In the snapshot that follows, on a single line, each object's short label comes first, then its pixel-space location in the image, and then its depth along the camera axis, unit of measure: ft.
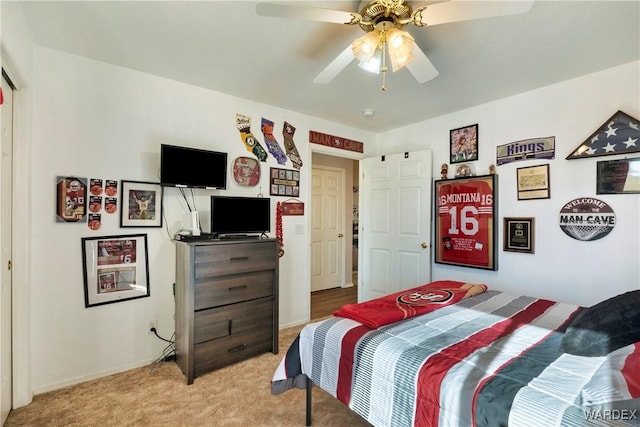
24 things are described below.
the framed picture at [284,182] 10.43
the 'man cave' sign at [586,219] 7.68
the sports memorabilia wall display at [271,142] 10.25
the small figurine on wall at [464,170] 10.42
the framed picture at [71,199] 6.97
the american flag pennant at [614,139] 7.29
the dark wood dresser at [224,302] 7.31
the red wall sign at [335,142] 11.53
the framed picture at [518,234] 9.05
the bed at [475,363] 3.02
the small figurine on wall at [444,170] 11.00
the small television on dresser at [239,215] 8.14
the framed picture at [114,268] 7.30
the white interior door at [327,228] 16.33
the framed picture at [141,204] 7.75
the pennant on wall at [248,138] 9.72
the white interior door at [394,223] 11.33
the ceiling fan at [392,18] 4.30
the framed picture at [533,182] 8.75
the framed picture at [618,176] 7.29
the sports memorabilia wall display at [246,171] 9.58
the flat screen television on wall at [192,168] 7.63
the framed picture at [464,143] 10.32
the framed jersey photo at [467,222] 9.85
